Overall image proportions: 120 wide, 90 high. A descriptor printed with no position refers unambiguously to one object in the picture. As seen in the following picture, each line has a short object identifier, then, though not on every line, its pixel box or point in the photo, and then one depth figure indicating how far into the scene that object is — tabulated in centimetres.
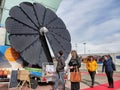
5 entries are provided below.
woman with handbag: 367
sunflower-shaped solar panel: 476
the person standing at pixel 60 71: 360
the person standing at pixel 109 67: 442
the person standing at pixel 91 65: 481
